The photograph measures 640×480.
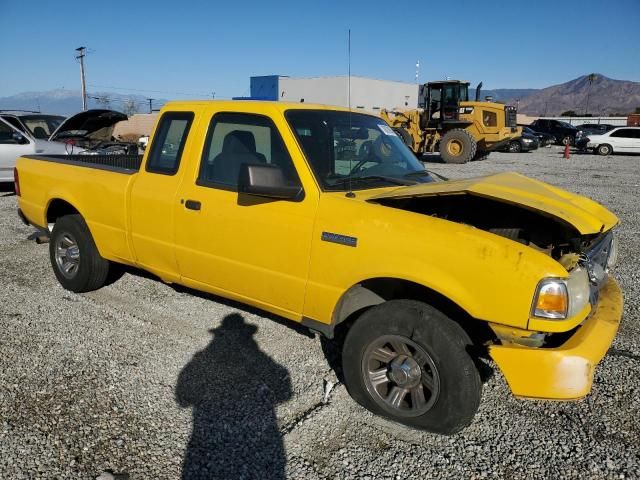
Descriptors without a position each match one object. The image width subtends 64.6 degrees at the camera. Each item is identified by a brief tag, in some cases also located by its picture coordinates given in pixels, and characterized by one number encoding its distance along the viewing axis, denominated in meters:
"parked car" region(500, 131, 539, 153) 27.98
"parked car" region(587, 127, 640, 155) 26.53
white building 41.91
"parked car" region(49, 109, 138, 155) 9.70
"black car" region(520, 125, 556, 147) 31.72
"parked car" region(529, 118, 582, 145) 33.98
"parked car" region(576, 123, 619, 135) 36.82
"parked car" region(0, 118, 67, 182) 10.42
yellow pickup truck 2.65
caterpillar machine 20.17
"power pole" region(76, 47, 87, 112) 44.21
